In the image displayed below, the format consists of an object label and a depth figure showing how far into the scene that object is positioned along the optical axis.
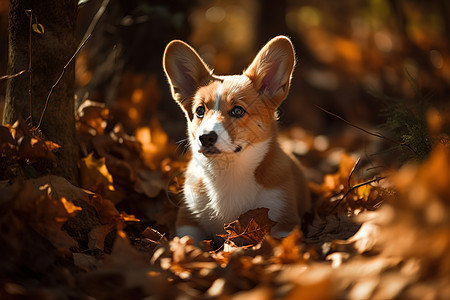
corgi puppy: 2.88
